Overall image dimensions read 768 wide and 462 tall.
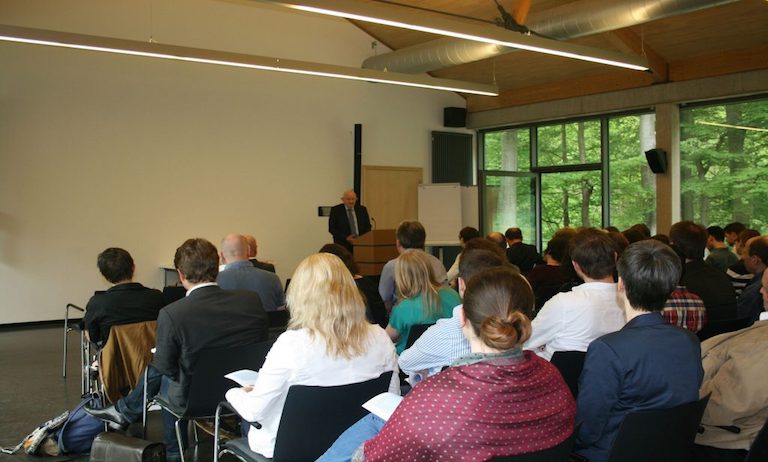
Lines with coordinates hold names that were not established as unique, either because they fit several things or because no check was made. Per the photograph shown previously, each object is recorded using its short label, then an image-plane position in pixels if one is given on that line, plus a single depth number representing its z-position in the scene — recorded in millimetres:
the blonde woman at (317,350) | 2656
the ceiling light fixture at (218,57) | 6973
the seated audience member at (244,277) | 4973
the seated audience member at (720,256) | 7352
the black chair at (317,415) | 2562
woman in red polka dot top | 1756
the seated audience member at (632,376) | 2326
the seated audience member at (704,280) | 4691
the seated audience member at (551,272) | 5367
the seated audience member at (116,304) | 4465
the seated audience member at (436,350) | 3059
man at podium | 10805
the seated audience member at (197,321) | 3480
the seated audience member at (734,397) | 2672
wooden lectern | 9672
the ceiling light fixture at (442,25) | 5934
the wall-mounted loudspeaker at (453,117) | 12961
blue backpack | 4250
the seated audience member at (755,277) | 4684
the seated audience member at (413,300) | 4035
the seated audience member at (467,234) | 7605
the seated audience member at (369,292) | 5074
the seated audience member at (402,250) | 5344
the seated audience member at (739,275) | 6109
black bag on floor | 3475
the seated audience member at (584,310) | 3271
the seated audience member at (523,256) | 7367
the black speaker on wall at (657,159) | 10328
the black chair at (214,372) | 3365
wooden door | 12180
